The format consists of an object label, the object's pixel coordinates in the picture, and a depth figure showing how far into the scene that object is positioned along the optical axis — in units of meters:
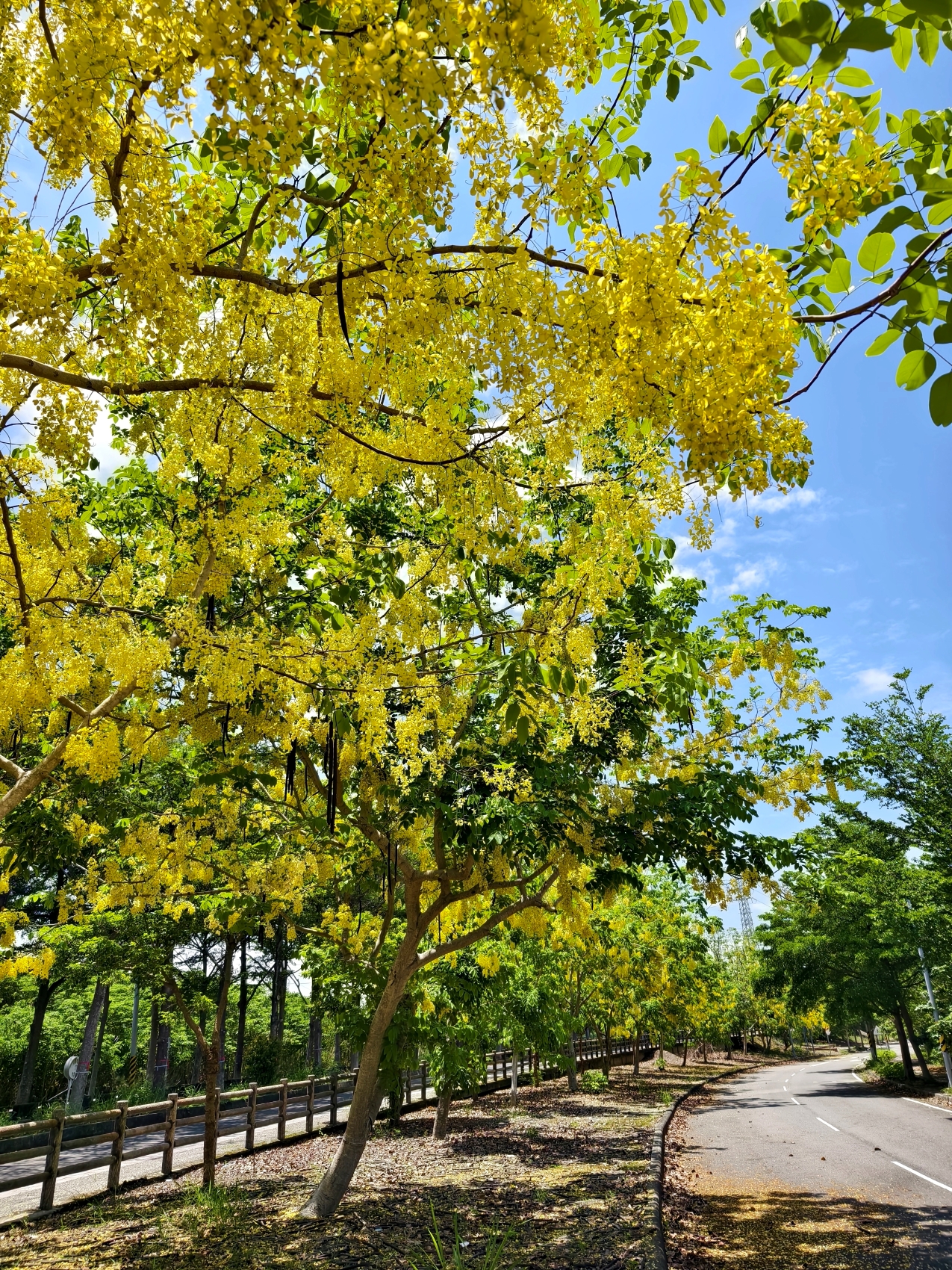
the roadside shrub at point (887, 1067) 20.78
